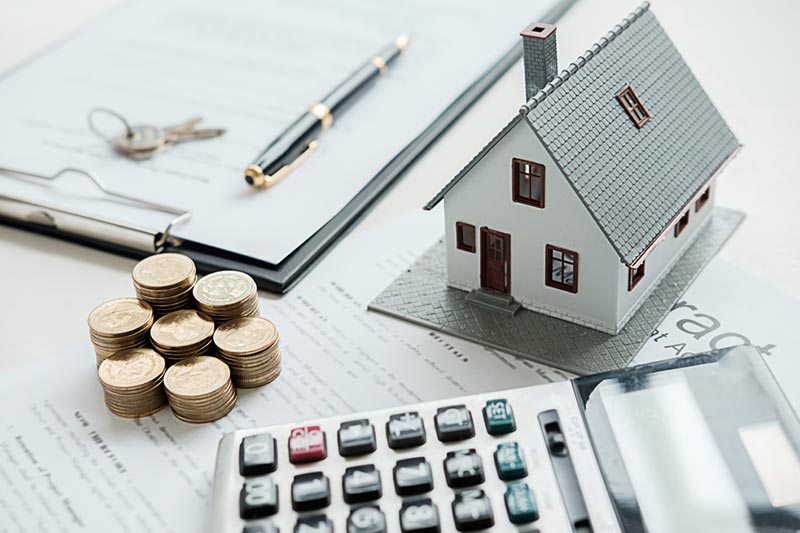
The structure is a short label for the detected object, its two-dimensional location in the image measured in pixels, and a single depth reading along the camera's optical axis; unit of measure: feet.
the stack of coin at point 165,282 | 2.34
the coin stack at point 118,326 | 2.27
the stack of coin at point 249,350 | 2.25
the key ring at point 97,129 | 3.13
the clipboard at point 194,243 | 2.62
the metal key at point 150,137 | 3.08
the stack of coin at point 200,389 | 2.19
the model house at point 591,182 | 2.20
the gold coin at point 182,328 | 2.25
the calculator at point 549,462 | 1.82
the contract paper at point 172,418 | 2.05
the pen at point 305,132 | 2.90
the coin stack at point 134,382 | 2.20
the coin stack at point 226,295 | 2.32
